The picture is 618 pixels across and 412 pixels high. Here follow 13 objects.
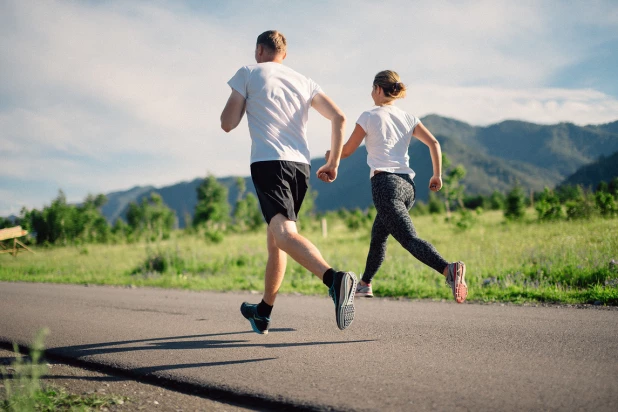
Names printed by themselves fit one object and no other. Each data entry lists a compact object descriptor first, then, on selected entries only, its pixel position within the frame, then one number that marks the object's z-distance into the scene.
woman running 4.06
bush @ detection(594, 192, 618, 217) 13.32
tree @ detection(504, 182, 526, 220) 22.34
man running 3.19
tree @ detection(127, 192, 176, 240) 63.50
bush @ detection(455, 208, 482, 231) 17.81
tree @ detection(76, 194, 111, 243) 38.78
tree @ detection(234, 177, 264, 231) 45.62
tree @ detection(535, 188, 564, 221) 17.72
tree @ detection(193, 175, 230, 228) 48.56
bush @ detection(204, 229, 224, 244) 23.77
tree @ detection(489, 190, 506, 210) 46.94
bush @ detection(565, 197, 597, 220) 14.05
